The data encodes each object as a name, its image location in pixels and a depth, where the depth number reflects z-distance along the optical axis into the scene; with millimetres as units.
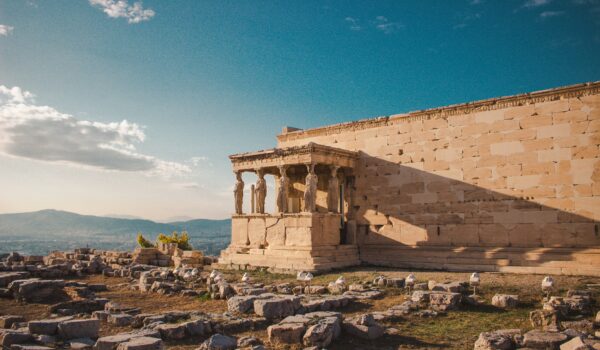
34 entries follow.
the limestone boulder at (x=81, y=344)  7102
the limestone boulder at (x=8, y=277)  14180
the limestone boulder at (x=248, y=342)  7066
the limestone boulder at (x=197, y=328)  7930
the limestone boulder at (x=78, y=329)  7656
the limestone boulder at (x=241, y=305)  9391
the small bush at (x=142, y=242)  32922
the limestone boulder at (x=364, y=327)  7535
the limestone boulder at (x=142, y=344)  6352
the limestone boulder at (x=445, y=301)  9492
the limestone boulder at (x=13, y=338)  7183
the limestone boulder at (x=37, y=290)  12273
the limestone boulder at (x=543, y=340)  6609
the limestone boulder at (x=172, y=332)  7719
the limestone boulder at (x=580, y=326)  7672
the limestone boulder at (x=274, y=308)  8852
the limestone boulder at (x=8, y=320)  9172
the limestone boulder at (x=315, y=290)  12180
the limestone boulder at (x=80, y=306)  10641
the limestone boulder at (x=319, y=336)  7121
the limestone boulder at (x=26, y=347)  6644
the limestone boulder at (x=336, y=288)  12098
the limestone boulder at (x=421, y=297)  9906
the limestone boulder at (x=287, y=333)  7266
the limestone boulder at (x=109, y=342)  6641
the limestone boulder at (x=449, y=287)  10969
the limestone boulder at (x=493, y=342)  6598
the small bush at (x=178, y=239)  31742
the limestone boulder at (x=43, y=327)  7723
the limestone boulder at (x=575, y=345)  5957
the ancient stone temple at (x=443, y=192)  14227
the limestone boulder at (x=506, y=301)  9703
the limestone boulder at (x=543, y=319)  8078
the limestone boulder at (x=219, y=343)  6754
